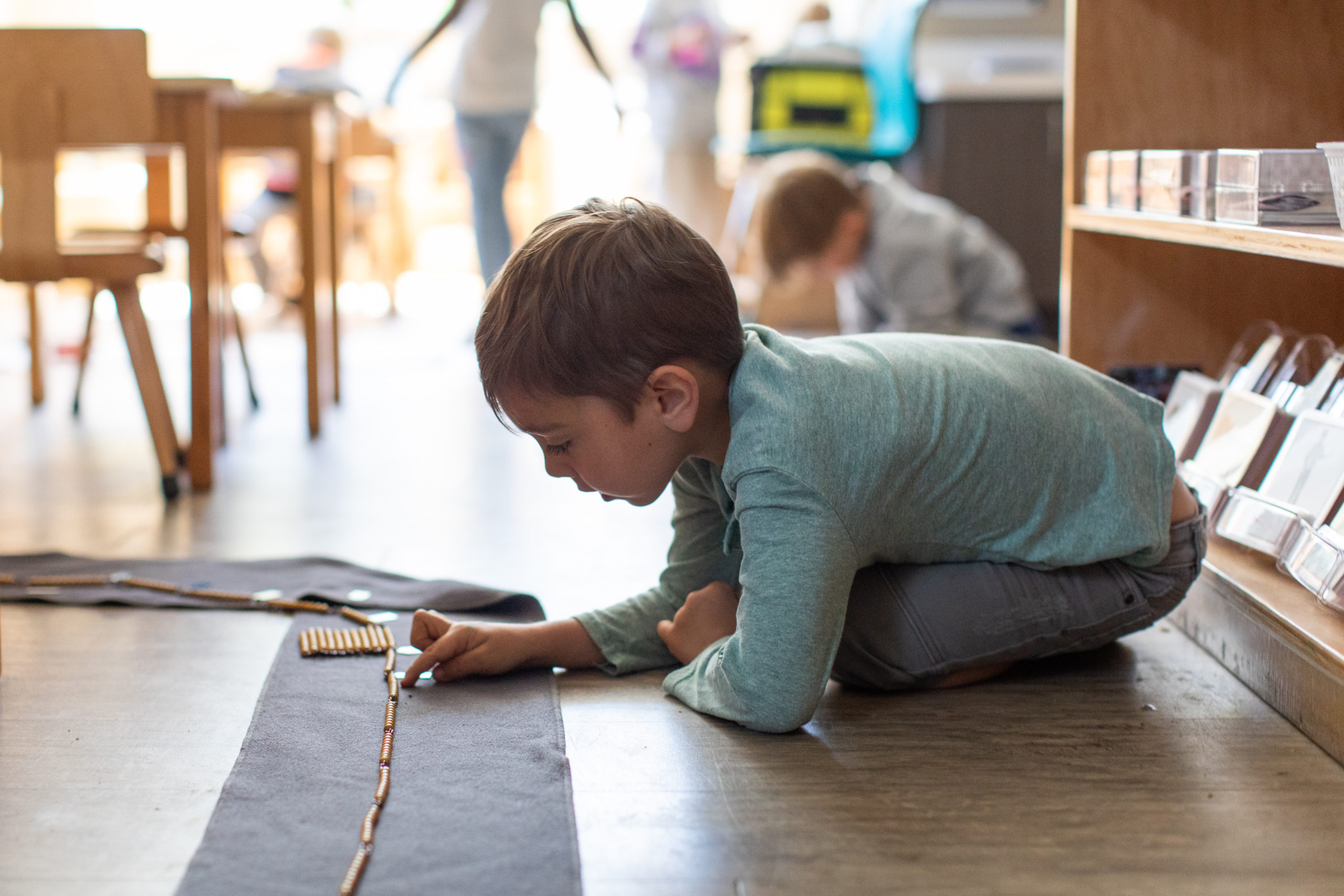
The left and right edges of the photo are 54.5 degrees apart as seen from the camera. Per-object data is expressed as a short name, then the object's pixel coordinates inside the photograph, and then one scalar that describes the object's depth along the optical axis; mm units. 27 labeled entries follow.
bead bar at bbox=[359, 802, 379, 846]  919
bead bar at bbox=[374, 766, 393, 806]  990
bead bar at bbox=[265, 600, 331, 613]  1501
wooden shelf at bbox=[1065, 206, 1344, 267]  1135
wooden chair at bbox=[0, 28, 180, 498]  2025
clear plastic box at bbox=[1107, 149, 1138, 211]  1661
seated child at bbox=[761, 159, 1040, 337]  2971
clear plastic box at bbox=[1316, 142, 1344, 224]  1145
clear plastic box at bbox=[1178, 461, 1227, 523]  1497
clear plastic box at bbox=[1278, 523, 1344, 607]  1219
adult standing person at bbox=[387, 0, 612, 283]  3568
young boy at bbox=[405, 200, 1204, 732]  1057
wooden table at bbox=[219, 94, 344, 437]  2611
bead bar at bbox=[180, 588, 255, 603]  1540
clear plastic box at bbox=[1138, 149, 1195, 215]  1502
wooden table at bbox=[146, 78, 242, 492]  2119
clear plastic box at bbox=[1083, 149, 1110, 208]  1751
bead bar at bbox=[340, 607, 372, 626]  1447
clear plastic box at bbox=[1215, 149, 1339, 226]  1272
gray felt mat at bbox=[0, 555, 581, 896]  879
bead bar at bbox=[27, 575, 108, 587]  1581
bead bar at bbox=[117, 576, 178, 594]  1570
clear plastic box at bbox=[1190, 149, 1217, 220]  1437
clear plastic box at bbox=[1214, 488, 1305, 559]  1346
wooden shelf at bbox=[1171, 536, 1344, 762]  1122
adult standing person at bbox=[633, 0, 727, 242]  3969
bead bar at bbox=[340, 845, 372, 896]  849
